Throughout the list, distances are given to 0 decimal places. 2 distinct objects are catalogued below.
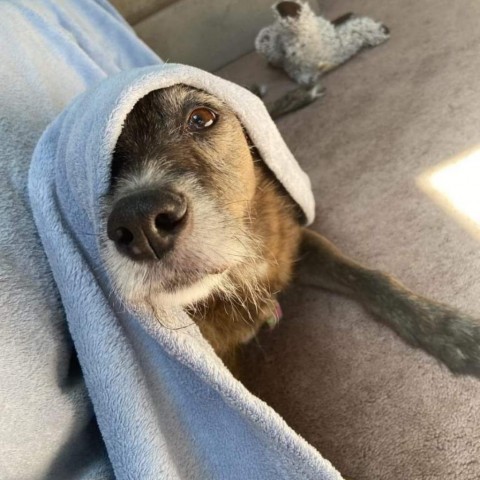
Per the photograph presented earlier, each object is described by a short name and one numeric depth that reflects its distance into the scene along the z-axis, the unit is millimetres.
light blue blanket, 256
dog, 263
